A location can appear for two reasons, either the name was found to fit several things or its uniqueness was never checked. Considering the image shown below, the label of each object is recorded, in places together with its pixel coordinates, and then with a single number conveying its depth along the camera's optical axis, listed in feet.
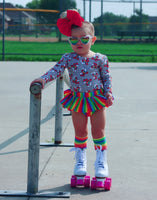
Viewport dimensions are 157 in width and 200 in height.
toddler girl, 11.38
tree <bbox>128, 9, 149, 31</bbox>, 103.05
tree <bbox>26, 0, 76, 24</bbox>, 105.29
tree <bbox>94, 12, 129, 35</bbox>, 99.14
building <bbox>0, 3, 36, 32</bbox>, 235.20
